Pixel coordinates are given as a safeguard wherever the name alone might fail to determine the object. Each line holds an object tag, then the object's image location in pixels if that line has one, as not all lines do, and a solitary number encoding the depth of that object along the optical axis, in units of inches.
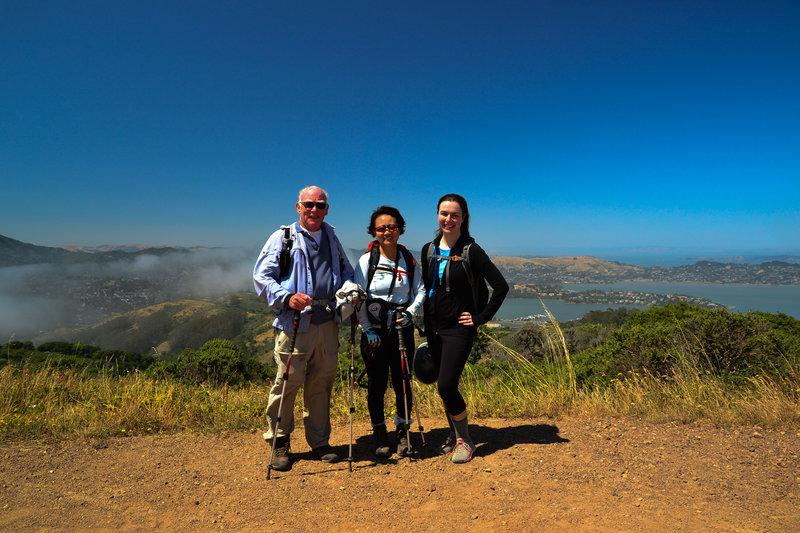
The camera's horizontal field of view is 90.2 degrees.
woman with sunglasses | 142.0
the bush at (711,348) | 256.5
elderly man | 138.5
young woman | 138.7
